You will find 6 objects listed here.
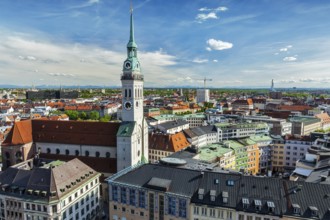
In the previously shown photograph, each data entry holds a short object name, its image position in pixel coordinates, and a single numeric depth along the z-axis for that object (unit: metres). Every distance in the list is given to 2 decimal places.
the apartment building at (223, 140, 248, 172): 106.04
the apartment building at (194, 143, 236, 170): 91.38
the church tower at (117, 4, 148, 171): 78.75
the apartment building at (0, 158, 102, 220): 56.12
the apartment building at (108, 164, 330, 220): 45.16
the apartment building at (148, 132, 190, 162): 106.79
